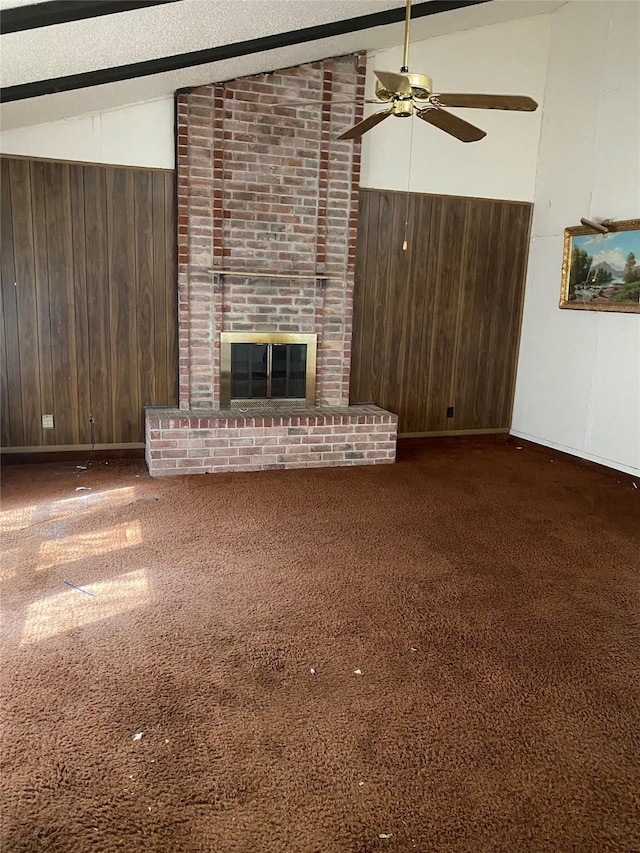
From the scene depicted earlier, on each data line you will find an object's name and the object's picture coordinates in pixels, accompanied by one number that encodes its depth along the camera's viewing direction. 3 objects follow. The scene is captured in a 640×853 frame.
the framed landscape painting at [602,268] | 4.93
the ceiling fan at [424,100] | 2.63
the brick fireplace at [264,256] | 4.71
